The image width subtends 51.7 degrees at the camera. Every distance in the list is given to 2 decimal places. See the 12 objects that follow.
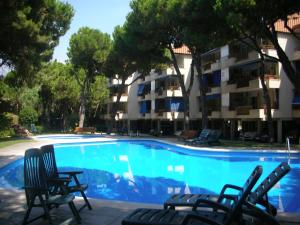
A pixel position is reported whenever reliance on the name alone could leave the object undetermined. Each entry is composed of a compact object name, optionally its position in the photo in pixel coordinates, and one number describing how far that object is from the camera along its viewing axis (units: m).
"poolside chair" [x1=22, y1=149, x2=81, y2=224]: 4.30
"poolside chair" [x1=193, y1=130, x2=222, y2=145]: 19.61
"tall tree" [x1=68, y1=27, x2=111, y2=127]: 33.59
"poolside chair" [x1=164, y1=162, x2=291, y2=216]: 3.30
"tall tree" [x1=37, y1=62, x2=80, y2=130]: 36.31
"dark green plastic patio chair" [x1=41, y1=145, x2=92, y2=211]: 4.93
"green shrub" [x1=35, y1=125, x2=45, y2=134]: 35.09
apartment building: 23.84
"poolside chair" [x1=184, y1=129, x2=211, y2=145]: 19.88
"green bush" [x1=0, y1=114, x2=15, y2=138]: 24.03
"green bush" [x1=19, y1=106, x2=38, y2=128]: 34.02
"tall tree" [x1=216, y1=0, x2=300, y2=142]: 13.15
